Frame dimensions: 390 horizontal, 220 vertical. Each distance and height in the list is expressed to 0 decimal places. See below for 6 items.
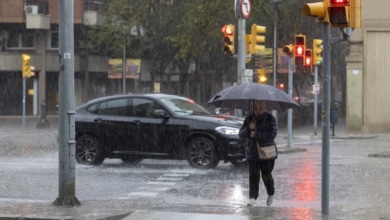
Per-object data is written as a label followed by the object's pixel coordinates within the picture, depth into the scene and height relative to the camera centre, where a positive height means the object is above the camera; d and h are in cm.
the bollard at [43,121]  4272 -181
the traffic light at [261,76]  3277 +49
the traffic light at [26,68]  4269 +109
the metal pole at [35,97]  5709 -66
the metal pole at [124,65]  5502 +166
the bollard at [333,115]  3564 -124
